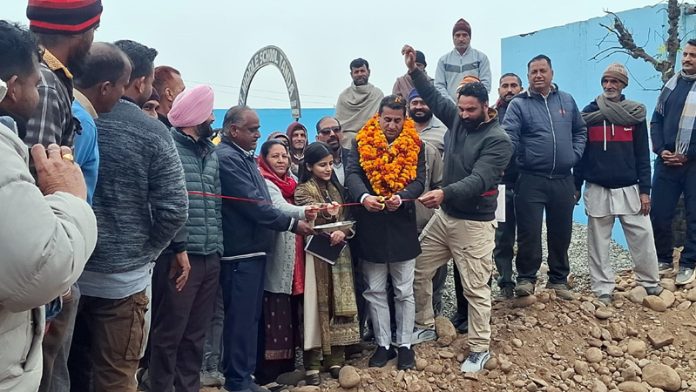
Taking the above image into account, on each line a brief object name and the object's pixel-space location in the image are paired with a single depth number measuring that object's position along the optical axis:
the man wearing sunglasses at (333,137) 5.65
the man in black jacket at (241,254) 4.22
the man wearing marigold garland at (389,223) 4.71
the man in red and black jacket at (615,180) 5.75
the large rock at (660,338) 5.21
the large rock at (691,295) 5.76
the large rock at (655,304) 5.68
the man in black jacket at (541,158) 5.48
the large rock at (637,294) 5.77
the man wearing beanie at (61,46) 2.15
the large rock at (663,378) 4.69
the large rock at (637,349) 5.10
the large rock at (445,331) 5.06
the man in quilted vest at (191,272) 3.67
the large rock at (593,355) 5.02
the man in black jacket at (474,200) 4.76
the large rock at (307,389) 4.43
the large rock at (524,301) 5.60
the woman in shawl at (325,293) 4.63
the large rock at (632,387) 4.63
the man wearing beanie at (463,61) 7.43
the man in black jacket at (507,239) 5.82
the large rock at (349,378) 4.46
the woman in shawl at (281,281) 4.57
